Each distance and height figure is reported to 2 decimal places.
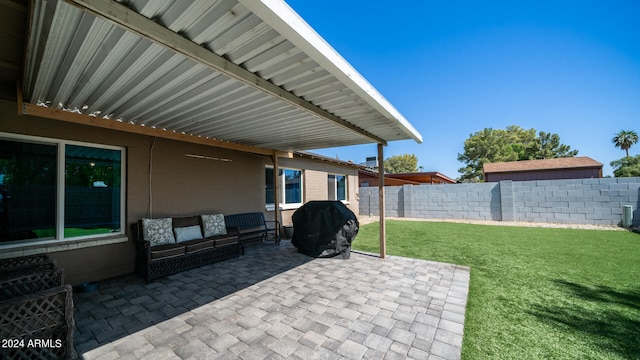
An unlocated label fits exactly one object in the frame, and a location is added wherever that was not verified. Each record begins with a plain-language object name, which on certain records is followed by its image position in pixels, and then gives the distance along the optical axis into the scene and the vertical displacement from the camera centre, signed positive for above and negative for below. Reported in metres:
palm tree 30.41 +5.56
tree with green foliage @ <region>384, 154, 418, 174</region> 48.45 +4.11
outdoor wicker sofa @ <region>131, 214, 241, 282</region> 3.87 -1.08
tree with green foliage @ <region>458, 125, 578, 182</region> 28.39 +4.38
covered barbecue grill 5.06 -1.03
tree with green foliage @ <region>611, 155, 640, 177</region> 23.04 +1.85
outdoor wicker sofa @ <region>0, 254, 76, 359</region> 1.77 -1.07
